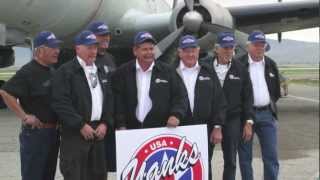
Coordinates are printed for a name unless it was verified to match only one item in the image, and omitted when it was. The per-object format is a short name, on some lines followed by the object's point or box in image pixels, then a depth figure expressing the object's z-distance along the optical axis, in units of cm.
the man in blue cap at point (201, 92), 547
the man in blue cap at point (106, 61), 549
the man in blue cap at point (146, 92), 516
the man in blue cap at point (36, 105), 520
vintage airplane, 1255
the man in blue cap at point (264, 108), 616
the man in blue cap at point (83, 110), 489
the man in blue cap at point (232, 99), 590
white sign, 491
